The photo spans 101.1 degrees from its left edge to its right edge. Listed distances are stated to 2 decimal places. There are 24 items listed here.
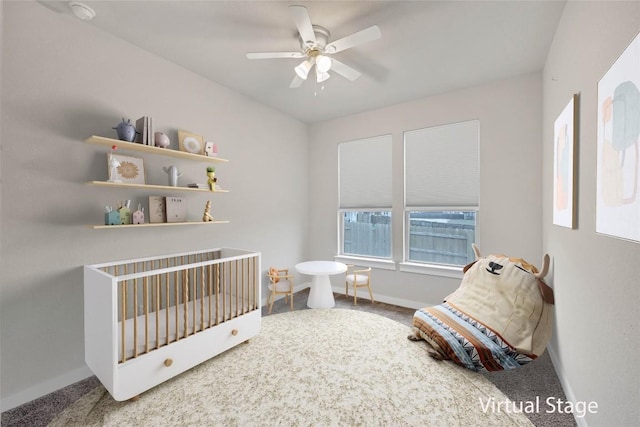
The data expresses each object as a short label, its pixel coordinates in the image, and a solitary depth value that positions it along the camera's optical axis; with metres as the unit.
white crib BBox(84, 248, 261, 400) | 1.60
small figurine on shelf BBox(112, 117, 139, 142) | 2.00
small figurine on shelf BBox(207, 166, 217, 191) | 2.66
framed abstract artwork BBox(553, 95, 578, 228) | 1.54
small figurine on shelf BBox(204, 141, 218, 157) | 2.66
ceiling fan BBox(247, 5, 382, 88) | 1.66
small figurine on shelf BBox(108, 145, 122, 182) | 1.98
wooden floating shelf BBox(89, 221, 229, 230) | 1.90
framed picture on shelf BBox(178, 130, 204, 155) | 2.52
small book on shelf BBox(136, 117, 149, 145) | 2.12
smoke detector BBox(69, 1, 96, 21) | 1.77
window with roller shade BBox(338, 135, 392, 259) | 3.65
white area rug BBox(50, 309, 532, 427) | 1.53
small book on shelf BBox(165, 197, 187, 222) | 2.41
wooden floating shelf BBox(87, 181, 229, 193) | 1.91
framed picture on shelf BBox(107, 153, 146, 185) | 2.02
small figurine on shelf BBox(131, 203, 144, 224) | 2.12
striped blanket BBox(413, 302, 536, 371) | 1.90
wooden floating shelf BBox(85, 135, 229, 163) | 1.91
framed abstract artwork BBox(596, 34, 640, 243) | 0.89
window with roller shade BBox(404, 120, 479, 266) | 3.07
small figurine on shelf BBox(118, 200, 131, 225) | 2.06
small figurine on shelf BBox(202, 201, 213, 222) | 2.69
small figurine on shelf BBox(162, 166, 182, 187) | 2.35
